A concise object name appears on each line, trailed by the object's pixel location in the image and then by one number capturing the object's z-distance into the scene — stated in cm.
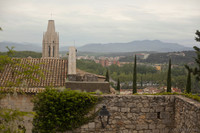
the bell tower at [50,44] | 6875
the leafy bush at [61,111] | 670
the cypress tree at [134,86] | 3486
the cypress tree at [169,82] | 3098
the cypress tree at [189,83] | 3022
